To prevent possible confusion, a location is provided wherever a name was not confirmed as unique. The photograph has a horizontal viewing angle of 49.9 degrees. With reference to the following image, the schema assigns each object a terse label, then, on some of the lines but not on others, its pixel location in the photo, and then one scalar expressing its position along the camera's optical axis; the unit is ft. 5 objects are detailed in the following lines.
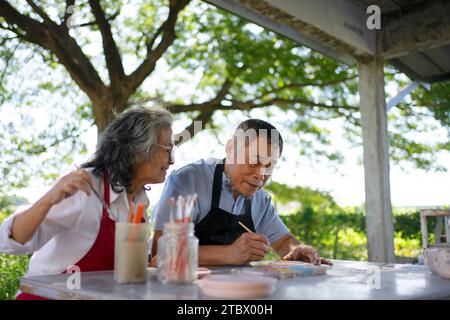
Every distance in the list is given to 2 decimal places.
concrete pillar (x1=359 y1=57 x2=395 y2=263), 15.78
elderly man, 8.26
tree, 17.12
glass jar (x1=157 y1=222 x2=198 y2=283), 4.72
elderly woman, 5.53
